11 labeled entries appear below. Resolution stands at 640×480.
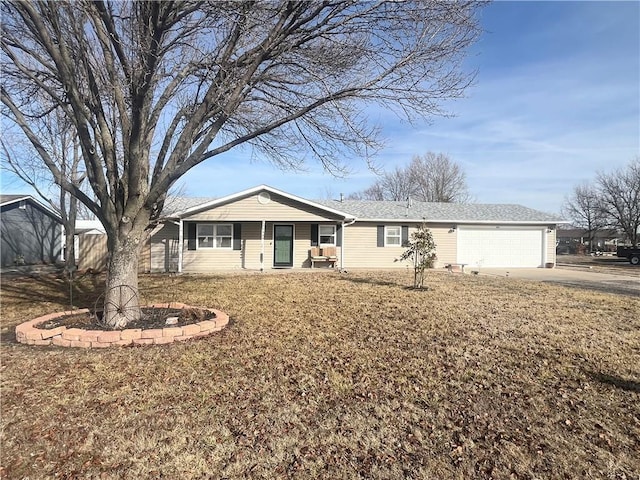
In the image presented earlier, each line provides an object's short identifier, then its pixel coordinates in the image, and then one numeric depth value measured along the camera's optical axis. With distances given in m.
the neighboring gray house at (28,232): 19.62
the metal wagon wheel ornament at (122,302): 5.60
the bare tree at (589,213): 44.69
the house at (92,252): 16.44
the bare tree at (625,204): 39.91
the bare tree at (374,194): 46.52
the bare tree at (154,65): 5.00
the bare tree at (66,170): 11.99
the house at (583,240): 47.89
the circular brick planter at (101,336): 4.94
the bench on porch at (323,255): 16.98
